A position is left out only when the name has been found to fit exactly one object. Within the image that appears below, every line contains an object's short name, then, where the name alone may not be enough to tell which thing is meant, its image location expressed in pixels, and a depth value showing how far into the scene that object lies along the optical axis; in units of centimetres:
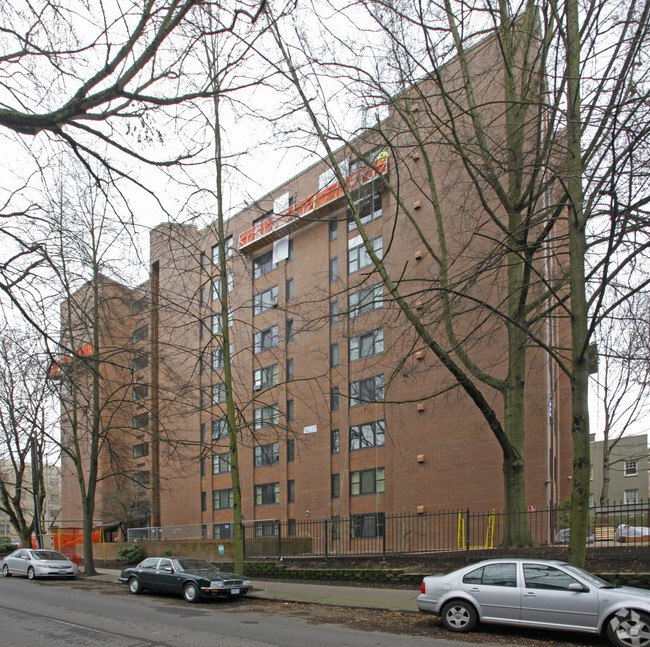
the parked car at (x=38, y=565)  2559
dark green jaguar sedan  1631
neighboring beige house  5406
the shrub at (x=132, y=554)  3130
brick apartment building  2480
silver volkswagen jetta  962
